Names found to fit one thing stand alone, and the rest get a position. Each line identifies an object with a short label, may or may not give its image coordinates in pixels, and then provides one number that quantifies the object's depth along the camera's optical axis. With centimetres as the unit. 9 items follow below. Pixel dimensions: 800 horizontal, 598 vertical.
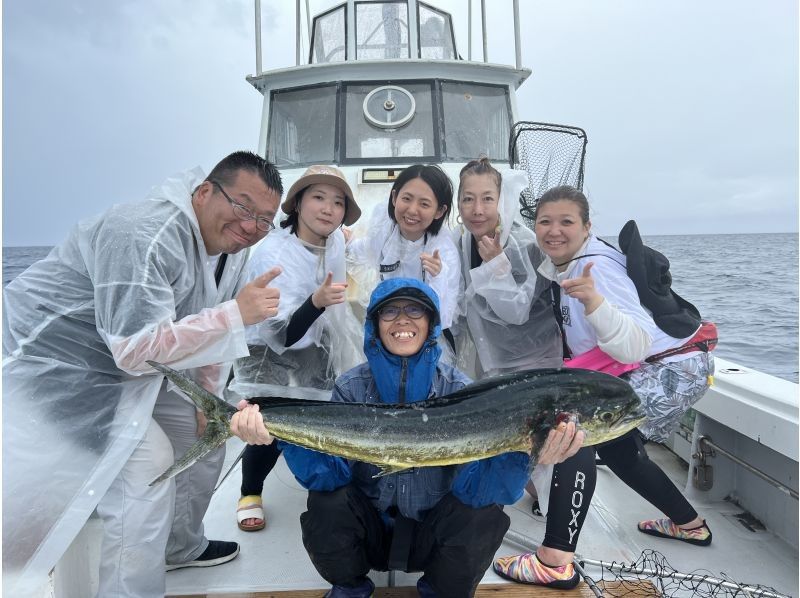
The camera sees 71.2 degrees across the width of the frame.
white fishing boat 288
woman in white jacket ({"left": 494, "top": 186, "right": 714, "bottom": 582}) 265
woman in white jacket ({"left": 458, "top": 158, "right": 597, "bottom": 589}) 334
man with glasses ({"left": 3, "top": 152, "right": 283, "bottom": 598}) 212
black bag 283
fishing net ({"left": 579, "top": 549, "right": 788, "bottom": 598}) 260
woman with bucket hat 316
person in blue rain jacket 232
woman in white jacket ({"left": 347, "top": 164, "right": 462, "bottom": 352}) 328
